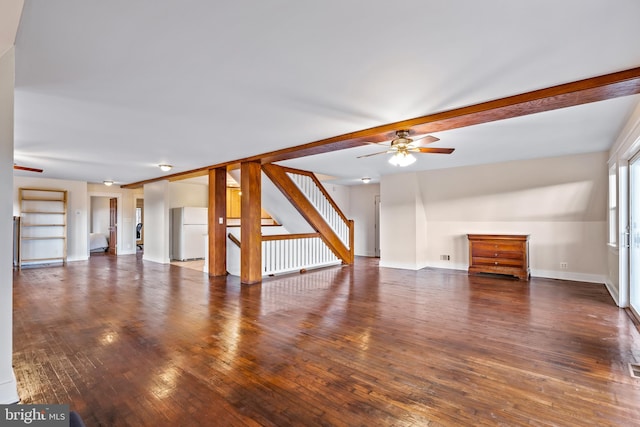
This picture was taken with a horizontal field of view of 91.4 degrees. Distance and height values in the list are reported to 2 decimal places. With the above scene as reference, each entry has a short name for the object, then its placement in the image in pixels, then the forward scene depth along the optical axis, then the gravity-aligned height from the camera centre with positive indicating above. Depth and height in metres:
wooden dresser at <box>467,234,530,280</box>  6.07 -0.82
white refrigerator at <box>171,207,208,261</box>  8.84 -0.46
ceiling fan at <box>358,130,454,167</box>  3.73 +0.82
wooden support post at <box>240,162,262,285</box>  5.74 -0.18
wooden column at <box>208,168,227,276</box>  6.61 -0.14
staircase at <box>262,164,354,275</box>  6.47 -0.47
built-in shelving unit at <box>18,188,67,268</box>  7.97 -0.24
